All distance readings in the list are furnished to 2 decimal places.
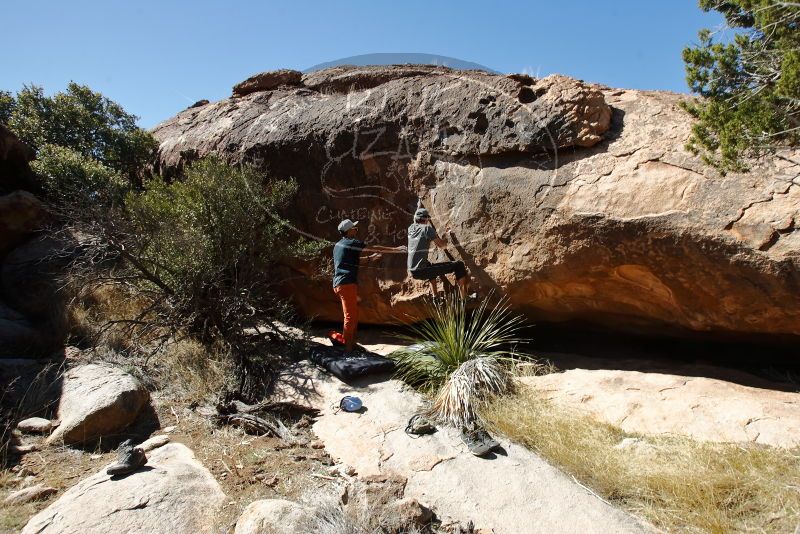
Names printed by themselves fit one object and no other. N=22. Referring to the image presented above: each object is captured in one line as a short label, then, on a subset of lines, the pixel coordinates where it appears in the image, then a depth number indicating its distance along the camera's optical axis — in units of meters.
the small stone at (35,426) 6.25
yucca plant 6.33
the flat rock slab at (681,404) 5.28
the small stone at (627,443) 5.36
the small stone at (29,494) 5.01
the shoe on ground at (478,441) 5.54
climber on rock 7.54
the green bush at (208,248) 8.19
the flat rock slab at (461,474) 4.61
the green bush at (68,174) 10.29
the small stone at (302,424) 6.56
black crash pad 7.25
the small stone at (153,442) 6.01
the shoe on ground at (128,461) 5.00
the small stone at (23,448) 5.93
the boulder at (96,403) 6.15
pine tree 4.71
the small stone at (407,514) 4.43
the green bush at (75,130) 11.84
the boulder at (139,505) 4.38
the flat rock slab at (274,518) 4.18
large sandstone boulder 5.95
